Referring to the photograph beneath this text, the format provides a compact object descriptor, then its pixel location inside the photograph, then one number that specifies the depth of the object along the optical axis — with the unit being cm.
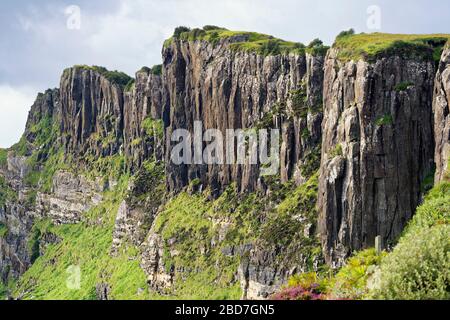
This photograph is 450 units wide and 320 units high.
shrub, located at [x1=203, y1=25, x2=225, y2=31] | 17910
